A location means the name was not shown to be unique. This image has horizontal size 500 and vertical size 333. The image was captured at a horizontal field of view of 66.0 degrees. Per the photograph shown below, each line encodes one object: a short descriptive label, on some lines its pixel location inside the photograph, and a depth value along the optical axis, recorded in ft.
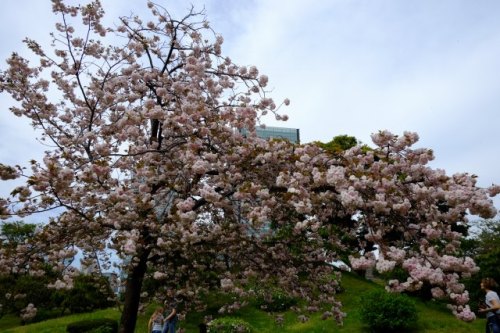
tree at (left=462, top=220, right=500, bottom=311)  50.19
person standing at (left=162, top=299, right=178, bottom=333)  29.02
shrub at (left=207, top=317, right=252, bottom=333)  38.88
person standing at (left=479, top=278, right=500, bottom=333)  23.93
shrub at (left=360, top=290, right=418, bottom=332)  42.86
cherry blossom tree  15.67
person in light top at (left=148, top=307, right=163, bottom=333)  34.55
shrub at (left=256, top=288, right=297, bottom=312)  52.39
